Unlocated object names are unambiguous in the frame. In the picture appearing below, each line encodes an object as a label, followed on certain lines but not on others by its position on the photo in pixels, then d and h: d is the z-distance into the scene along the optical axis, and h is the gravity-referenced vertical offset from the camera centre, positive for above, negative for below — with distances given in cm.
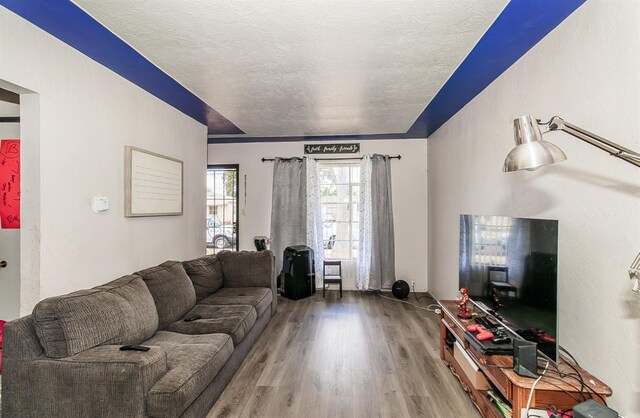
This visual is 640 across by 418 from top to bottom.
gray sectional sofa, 166 -91
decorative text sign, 517 +101
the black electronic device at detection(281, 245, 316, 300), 475 -98
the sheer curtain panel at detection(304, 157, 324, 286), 511 -16
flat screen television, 162 -40
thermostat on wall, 238 +3
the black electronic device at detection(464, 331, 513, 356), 186 -84
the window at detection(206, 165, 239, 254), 541 -7
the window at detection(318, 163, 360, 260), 532 +1
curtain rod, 515 +84
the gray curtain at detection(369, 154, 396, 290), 500 -39
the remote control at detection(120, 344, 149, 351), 178 -81
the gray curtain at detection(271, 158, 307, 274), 516 +2
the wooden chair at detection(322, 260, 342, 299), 489 -110
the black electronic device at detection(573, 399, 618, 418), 122 -80
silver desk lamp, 111 +24
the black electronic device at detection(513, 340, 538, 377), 160 -78
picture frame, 276 +24
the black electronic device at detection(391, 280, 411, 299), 471 -122
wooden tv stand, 151 -93
